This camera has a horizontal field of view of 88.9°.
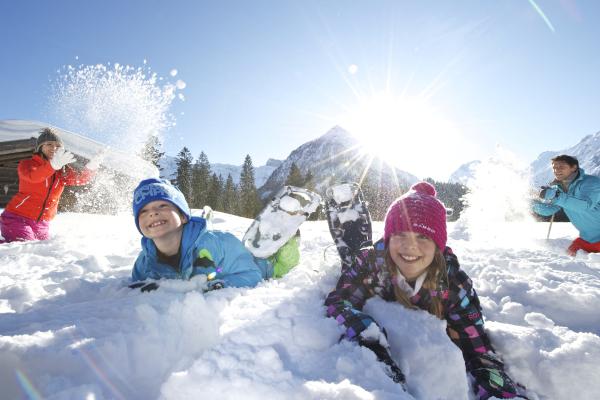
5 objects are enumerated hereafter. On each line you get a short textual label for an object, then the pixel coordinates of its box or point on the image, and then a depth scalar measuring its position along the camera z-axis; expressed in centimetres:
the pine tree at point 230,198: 4981
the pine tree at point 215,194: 4569
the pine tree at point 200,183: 4332
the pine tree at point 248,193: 4331
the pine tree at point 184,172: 3853
